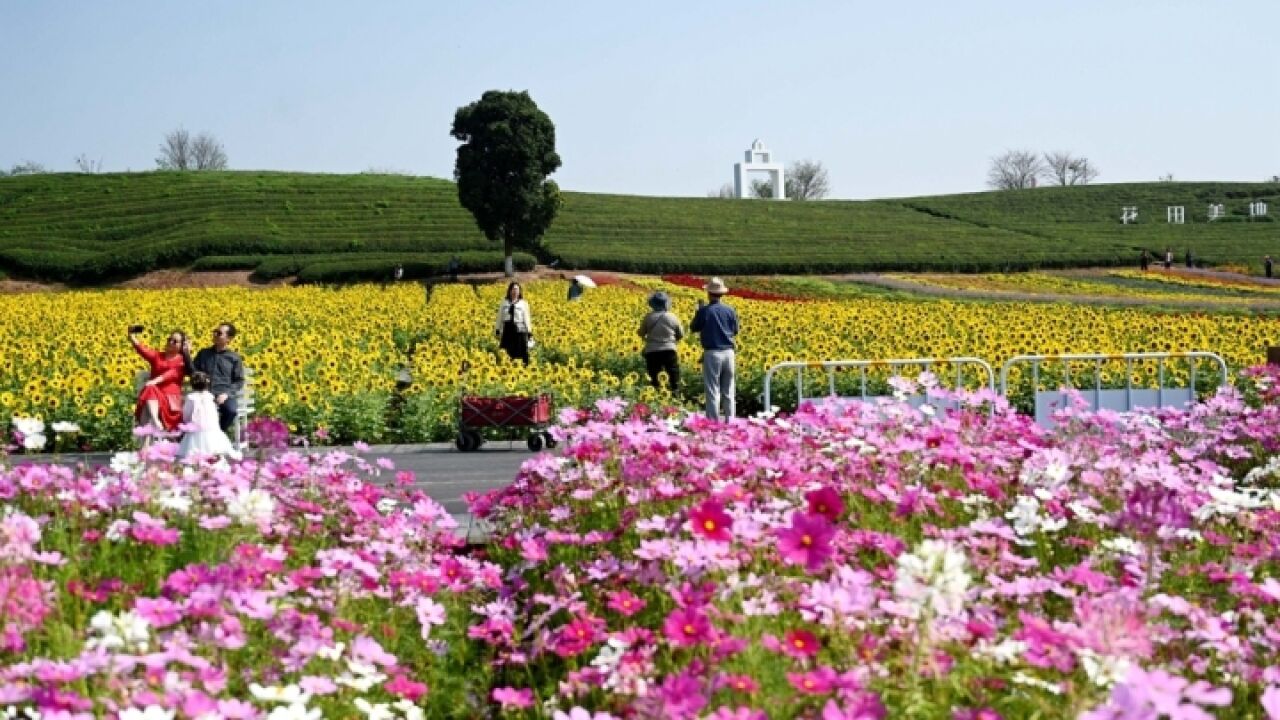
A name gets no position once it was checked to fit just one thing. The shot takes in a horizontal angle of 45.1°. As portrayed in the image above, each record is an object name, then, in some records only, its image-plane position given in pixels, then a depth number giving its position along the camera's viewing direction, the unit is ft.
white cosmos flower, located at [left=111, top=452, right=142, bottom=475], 21.17
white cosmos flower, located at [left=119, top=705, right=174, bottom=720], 11.55
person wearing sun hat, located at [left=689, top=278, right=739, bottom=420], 52.54
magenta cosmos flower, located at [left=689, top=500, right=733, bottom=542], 14.62
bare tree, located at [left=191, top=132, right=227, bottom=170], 502.79
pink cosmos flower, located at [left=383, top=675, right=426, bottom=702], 15.43
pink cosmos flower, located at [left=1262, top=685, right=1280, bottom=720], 10.12
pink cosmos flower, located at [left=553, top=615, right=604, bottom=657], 15.53
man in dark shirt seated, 48.19
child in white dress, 38.88
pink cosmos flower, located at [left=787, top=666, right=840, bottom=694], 11.72
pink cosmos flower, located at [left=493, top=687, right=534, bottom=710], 14.39
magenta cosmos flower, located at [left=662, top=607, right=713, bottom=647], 13.50
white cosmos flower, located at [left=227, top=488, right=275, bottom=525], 17.13
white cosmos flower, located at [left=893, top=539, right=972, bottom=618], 11.39
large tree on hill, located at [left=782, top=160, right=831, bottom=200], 530.68
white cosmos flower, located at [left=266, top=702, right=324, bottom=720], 12.85
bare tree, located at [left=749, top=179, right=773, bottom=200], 495.00
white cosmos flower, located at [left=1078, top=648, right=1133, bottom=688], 10.77
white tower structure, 456.45
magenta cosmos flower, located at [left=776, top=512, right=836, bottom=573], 13.43
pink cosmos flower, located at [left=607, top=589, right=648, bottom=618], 15.90
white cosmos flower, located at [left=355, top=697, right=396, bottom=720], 14.34
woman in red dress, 45.96
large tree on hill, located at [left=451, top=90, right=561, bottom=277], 199.52
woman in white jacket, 70.90
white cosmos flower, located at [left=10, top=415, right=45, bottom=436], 20.04
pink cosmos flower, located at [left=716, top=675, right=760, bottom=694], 12.55
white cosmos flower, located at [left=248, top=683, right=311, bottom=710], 12.80
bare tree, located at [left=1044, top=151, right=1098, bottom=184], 545.44
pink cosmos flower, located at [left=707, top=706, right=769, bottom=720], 11.27
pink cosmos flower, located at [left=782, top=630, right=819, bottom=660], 12.71
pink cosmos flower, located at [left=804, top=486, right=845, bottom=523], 14.40
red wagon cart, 54.34
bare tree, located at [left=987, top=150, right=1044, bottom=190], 540.93
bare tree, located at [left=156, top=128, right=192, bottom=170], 502.79
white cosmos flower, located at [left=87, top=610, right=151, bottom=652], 12.59
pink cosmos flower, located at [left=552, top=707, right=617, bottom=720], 12.19
